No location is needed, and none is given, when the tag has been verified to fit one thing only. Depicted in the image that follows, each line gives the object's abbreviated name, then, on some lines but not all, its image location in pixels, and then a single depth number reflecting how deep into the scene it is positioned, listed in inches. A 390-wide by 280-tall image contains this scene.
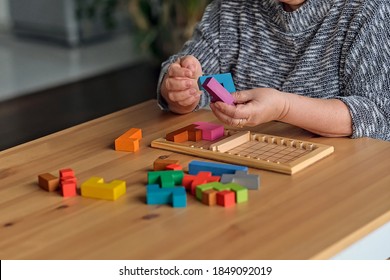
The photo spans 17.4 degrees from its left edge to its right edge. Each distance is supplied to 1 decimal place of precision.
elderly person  79.6
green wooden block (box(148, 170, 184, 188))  71.7
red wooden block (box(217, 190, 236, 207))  69.0
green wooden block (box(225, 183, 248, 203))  69.4
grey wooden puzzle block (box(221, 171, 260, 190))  71.0
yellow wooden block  70.5
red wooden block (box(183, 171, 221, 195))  71.2
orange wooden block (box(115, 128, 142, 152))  78.7
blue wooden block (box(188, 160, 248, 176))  73.3
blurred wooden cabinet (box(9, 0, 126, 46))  222.4
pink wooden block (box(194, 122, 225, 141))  79.4
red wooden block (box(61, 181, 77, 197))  71.4
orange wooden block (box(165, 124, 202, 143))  79.2
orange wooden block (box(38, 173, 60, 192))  72.4
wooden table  64.6
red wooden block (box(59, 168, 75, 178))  72.9
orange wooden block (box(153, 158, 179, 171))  74.2
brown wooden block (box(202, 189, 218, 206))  69.2
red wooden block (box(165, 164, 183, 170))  73.8
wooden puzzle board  74.2
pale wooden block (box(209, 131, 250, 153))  77.1
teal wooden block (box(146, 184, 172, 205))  69.7
